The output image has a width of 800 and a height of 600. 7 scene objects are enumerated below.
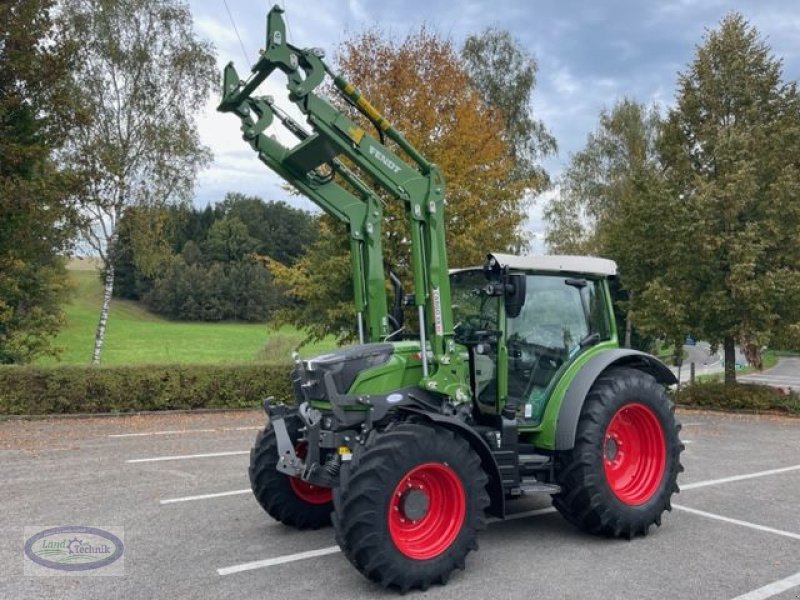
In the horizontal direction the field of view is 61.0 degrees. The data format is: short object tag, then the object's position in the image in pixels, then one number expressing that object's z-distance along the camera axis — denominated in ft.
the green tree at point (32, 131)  40.09
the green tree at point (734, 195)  47.50
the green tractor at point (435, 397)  14.40
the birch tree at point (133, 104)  60.13
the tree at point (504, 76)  81.41
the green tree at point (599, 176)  91.76
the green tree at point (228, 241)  225.15
